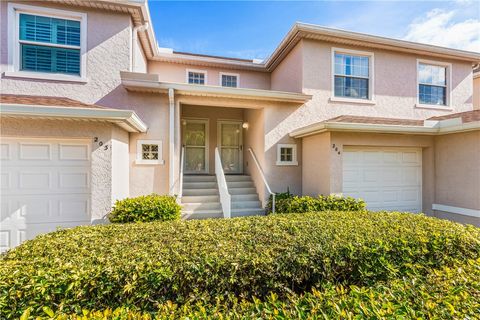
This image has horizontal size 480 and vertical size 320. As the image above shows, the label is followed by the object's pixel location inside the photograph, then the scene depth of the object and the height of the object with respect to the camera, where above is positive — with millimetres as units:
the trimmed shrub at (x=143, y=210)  4961 -1166
